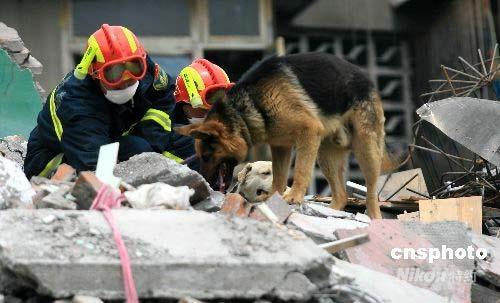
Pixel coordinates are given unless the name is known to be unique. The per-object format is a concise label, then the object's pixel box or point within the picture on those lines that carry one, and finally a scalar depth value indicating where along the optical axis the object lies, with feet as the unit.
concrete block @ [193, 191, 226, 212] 33.47
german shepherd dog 40.81
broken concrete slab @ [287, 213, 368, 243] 32.30
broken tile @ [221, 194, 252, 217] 31.09
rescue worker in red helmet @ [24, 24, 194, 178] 40.27
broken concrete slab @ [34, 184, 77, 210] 29.19
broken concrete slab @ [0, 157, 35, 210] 30.55
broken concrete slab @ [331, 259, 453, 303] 27.63
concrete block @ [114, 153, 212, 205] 32.81
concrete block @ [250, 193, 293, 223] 32.19
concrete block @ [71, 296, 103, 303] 23.81
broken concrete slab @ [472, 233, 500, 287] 33.86
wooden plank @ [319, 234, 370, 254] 30.09
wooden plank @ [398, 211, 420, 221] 43.79
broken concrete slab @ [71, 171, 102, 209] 29.19
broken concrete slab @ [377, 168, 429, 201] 53.67
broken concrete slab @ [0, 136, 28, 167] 48.96
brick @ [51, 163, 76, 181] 35.19
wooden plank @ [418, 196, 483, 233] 41.73
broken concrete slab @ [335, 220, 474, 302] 32.42
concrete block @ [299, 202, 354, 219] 38.96
